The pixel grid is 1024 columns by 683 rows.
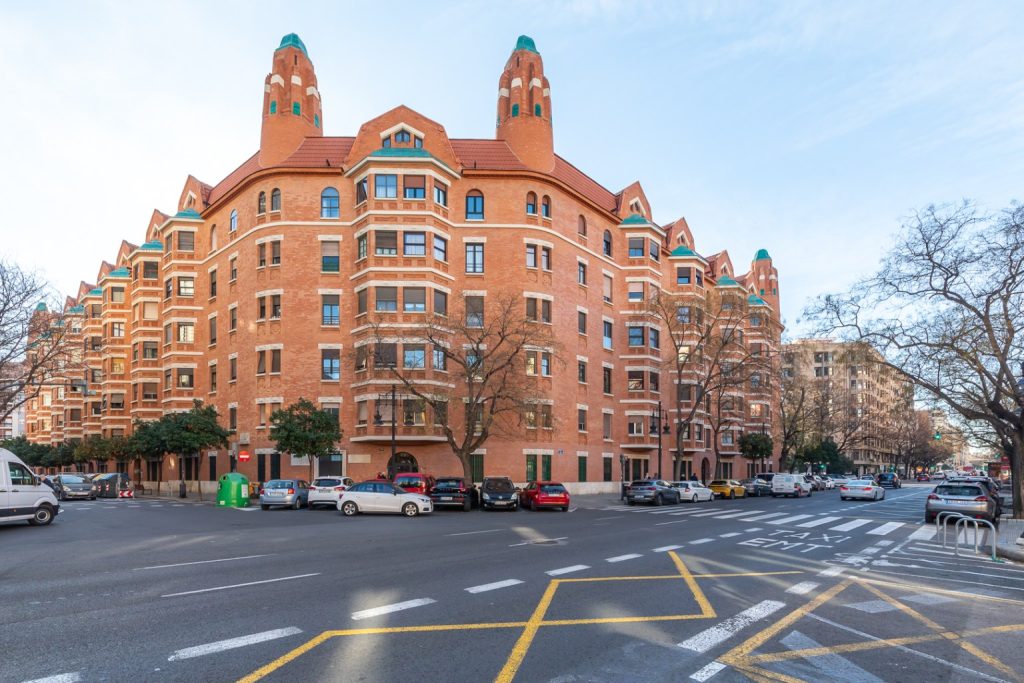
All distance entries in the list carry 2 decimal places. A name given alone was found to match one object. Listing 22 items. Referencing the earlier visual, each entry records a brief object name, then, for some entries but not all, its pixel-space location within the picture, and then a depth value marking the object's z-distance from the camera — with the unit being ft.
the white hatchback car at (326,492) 102.06
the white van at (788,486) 165.48
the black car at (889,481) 241.47
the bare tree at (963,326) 84.43
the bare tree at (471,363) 113.50
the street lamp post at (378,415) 125.49
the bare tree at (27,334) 122.11
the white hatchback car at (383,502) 88.33
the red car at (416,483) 99.30
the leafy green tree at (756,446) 214.07
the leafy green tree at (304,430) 115.55
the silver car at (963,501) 78.48
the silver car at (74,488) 145.18
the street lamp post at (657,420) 168.12
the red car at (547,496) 102.83
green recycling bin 109.81
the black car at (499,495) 99.55
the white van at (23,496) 68.44
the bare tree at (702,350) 150.41
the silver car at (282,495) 102.37
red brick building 130.52
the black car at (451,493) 99.55
